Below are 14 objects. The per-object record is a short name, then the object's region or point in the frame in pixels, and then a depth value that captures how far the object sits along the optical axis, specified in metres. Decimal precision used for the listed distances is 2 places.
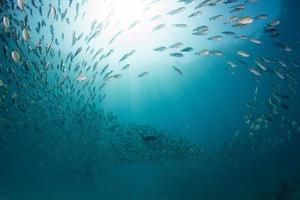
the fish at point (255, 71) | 8.78
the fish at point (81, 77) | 8.91
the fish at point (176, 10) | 7.39
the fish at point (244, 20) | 7.07
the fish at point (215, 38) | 7.99
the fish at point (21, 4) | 6.07
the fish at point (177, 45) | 8.09
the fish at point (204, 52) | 8.18
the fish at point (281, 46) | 7.97
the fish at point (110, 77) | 8.74
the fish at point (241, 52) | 8.22
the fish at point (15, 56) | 6.88
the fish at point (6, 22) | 6.46
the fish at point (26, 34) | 6.63
